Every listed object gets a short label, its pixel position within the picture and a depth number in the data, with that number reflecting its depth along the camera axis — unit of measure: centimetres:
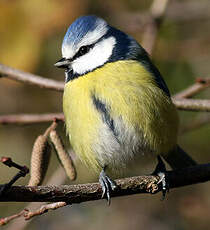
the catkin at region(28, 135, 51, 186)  388
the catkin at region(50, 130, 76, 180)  425
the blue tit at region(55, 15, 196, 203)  507
